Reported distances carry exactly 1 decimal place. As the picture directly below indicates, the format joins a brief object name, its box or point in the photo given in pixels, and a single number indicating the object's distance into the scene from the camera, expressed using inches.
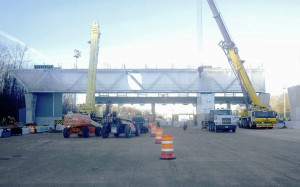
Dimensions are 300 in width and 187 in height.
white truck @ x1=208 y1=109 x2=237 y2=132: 1547.7
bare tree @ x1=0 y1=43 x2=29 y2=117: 2805.4
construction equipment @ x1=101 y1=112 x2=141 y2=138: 1196.5
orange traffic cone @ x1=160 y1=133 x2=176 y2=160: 556.1
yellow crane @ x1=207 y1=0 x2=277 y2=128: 1868.8
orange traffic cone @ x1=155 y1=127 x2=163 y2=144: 922.1
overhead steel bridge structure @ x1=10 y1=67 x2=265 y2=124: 2285.9
